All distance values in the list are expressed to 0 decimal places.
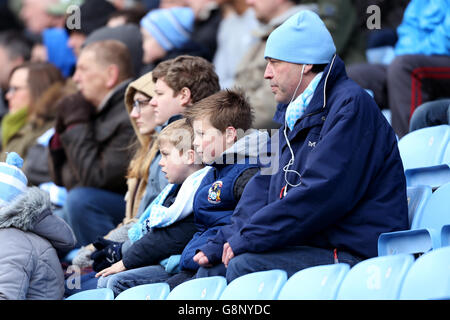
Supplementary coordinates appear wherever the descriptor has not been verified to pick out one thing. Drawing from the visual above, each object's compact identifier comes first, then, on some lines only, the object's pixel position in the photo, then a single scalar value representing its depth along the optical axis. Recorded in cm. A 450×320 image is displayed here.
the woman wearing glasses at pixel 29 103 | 1509
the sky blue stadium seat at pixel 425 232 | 669
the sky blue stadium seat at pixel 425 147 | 881
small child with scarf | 888
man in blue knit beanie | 719
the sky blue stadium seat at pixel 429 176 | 809
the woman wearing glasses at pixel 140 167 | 1045
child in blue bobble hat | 803
